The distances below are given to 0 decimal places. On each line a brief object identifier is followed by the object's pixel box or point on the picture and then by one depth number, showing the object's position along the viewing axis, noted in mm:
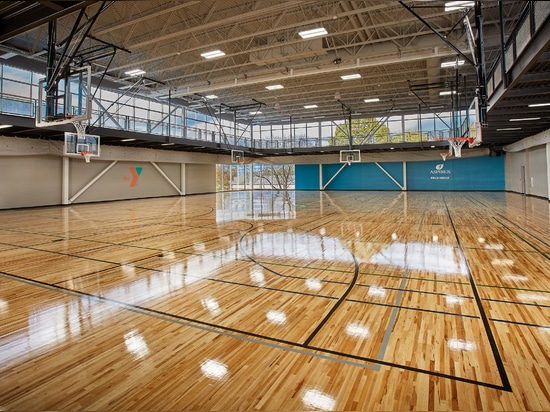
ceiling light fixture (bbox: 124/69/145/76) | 17284
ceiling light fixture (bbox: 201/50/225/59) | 14562
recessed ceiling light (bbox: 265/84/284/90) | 19719
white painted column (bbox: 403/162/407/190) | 33375
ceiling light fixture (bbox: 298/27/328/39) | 12117
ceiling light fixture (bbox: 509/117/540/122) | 14712
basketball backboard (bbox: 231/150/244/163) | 29162
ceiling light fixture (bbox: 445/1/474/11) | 8911
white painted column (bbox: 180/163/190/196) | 30188
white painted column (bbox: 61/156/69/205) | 20938
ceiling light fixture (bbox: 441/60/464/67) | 15216
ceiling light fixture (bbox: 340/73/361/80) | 17580
